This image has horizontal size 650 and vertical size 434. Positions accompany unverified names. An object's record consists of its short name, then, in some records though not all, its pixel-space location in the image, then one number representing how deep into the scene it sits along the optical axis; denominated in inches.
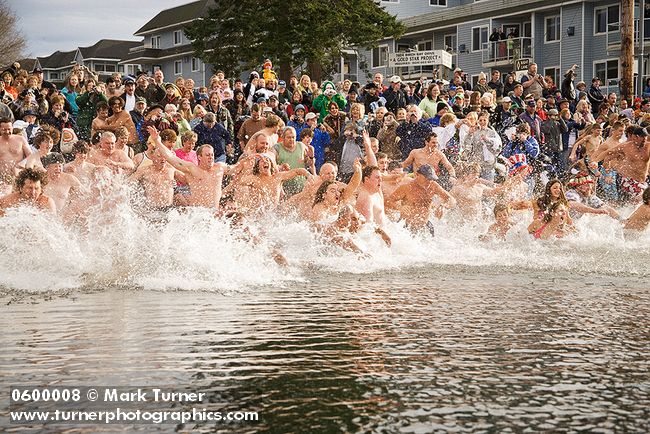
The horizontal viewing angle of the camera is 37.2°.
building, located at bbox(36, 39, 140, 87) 3373.5
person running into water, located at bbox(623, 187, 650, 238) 530.6
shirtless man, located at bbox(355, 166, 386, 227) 498.0
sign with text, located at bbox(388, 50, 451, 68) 884.6
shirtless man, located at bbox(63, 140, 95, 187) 481.4
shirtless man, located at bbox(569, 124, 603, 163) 706.8
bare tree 2367.1
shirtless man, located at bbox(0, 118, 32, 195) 504.4
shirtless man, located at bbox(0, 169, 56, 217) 405.1
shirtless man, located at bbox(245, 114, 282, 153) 561.6
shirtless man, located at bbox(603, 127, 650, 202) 644.7
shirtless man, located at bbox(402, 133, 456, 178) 577.0
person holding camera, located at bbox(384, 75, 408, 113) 718.5
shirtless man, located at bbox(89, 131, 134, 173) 499.5
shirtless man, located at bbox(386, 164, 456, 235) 527.5
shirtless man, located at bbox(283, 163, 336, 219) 484.7
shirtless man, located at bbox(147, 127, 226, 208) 485.4
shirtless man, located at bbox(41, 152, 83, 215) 462.9
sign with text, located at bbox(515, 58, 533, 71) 1235.1
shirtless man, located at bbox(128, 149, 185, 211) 485.7
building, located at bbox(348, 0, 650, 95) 1599.4
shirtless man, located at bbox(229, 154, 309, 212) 497.4
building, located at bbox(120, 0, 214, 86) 2529.5
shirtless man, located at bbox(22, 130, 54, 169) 487.2
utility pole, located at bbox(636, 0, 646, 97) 1392.1
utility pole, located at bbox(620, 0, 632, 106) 920.6
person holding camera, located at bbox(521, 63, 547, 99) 822.5
